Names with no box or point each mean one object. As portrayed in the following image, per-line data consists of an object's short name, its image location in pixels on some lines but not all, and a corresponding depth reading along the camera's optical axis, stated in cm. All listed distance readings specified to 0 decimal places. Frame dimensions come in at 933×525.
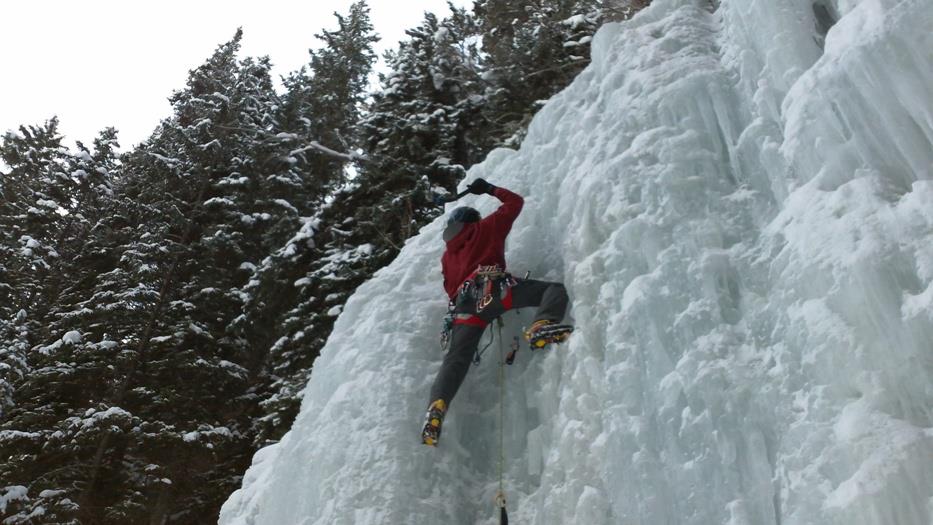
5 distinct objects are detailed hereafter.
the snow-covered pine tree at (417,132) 1162
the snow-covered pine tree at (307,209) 1099
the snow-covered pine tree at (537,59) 1126
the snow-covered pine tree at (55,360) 1131
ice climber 502
